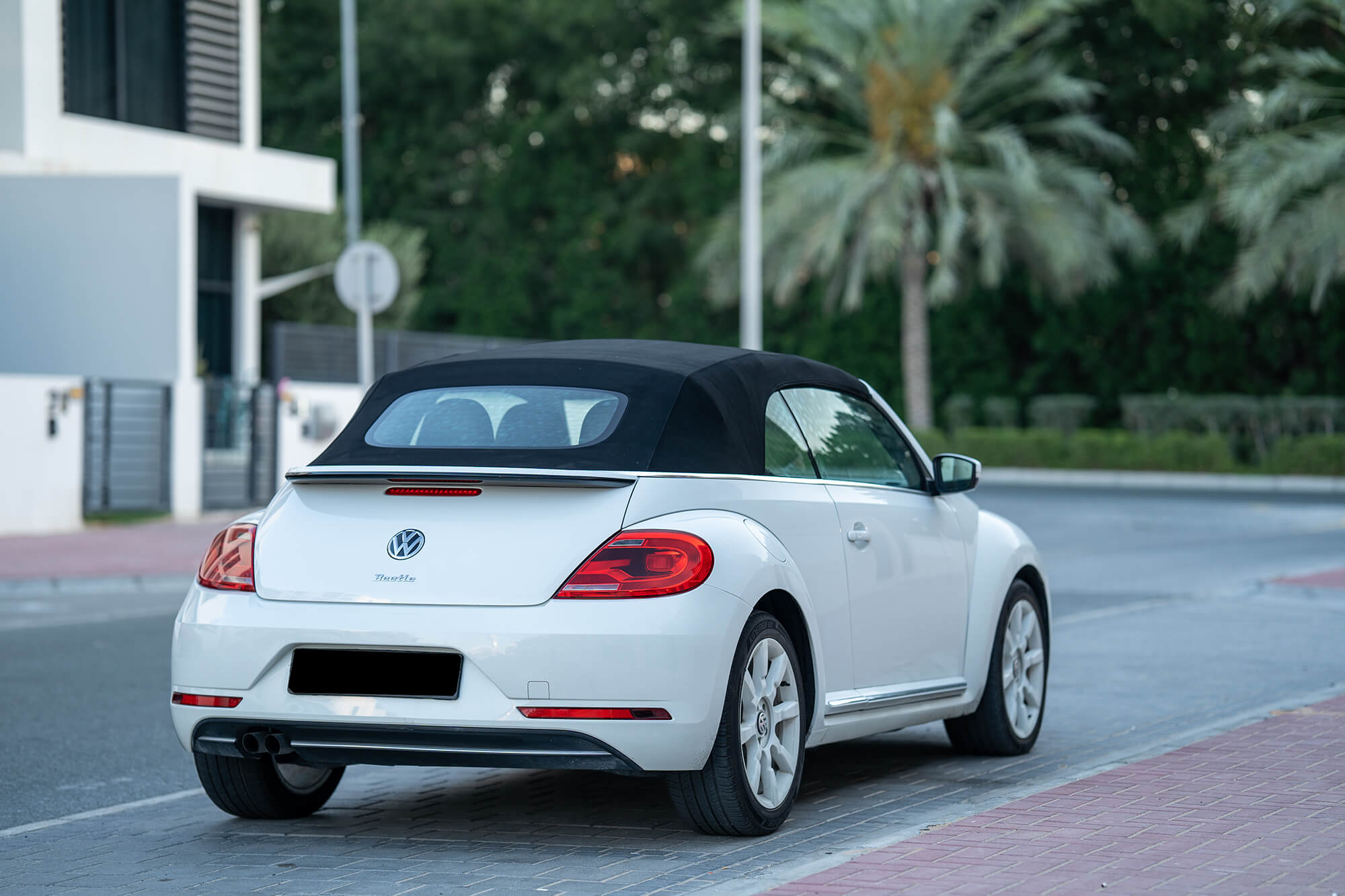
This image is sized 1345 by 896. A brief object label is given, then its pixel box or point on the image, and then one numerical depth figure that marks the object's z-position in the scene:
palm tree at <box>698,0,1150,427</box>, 35.72
